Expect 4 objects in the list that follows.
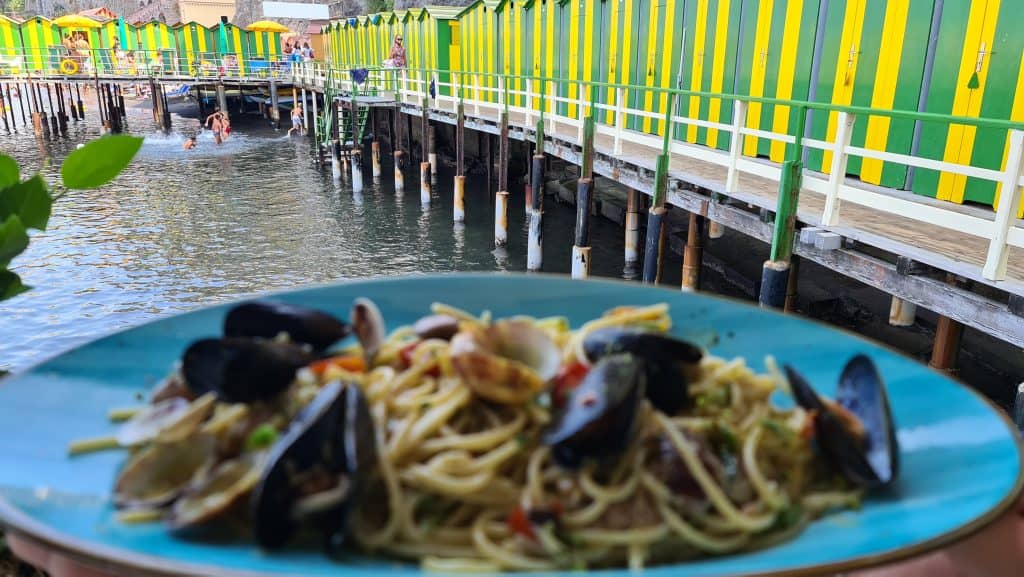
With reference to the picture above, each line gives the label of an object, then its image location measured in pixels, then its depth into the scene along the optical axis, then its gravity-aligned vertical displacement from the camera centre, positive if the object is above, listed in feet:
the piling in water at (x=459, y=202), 67.92 -12.81
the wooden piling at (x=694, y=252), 38.52 -9.81
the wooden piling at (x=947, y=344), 22.63 -8.35
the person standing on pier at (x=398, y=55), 99.30 +0.25
